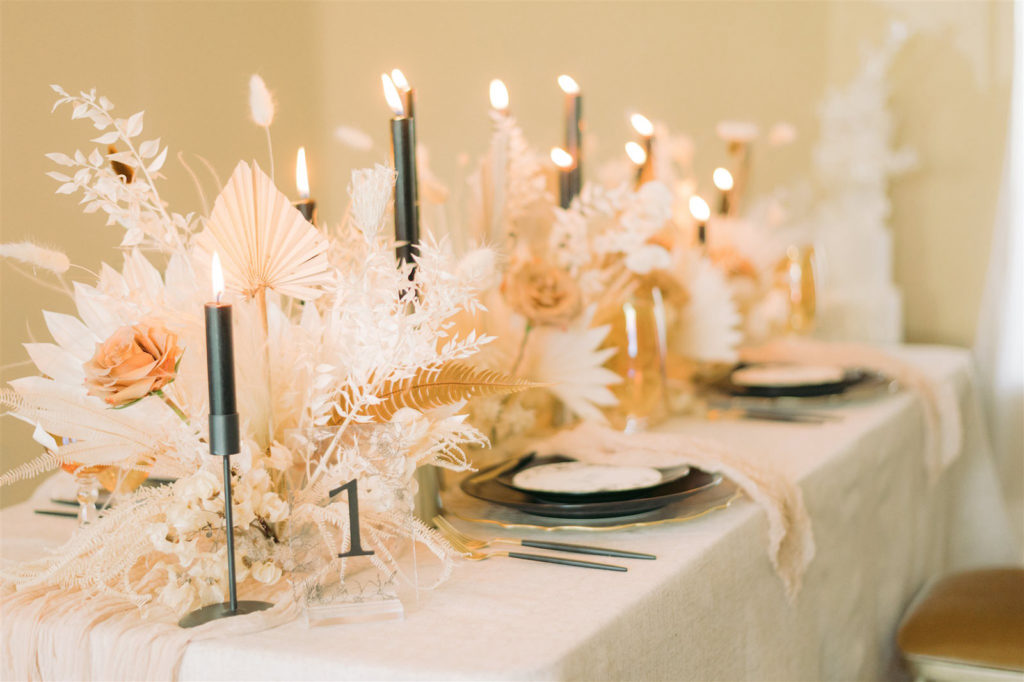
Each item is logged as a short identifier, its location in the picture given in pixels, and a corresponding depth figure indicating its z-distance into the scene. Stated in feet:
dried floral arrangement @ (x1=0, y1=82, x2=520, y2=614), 2.80
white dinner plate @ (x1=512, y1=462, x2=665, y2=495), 3.61
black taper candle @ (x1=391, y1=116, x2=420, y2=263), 3.48
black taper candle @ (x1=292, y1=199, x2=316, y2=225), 3.36
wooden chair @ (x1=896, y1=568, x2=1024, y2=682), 4.79
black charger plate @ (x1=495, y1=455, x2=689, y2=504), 3.52
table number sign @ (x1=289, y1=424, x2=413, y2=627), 2.73
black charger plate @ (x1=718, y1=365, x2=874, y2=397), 5.85
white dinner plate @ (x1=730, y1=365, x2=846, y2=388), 6.00
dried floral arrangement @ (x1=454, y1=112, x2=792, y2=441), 4.34
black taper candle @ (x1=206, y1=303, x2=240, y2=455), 2.53
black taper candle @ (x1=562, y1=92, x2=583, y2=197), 4.76
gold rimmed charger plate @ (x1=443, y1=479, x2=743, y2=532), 3.45
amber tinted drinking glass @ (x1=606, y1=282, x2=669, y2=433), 5.10
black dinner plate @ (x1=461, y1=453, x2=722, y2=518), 3.46
